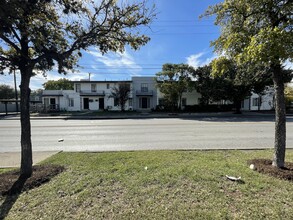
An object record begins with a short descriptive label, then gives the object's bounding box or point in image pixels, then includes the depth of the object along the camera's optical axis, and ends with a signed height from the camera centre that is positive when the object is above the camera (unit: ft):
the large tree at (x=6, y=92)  155.22 +9.26
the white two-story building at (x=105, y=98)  107.76 +2.26
